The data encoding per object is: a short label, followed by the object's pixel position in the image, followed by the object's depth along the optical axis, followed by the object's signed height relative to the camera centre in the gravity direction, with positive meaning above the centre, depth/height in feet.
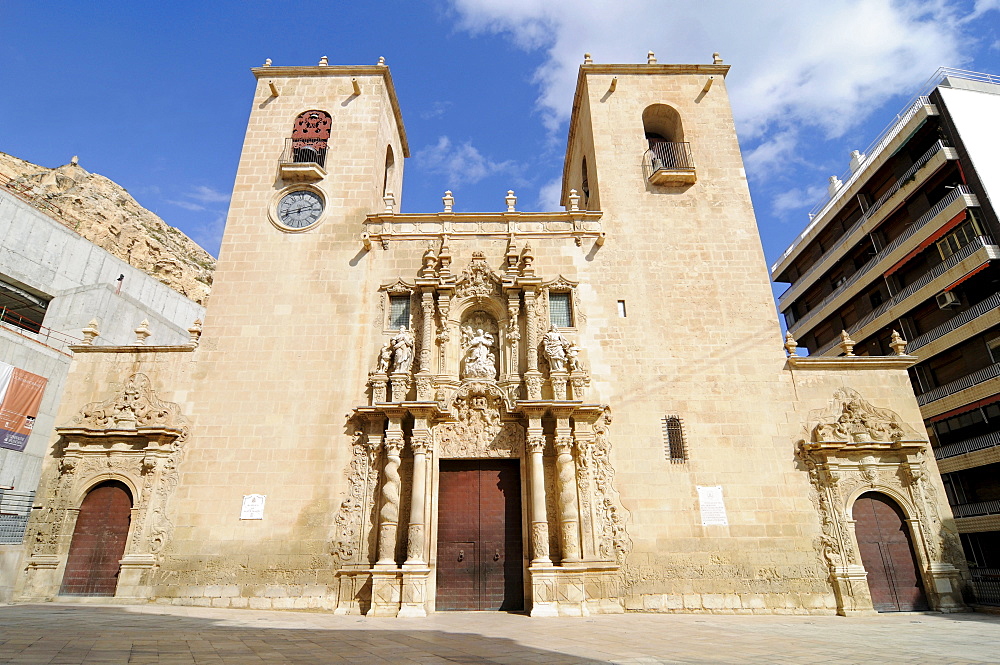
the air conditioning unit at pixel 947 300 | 83.30 +34.96
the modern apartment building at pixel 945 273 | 79.61 +41.42
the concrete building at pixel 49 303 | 61.98 +33.64
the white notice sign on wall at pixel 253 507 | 46.85 +4.13
